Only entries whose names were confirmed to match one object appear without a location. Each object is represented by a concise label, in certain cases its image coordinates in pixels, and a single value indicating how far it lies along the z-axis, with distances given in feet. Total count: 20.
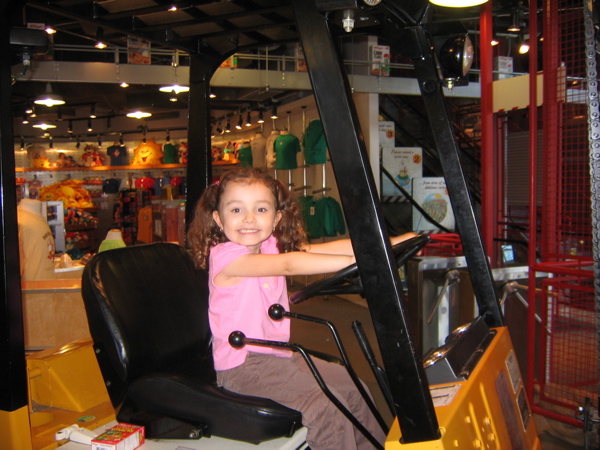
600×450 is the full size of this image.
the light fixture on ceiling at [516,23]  23.52
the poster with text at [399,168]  25.00
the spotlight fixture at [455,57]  6.27
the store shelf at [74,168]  39.88
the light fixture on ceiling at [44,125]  35.94
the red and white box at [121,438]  5.18
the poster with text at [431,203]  25.00
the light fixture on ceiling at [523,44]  26.84
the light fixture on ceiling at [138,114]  32.05
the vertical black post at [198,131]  7.97
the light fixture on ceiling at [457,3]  7.14
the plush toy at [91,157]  40.91
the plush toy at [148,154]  37.76
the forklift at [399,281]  3.93
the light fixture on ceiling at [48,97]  22.77
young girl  5.50
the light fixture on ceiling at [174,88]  20.02
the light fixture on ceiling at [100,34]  8.42
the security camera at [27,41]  5.31
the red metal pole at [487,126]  12.19
